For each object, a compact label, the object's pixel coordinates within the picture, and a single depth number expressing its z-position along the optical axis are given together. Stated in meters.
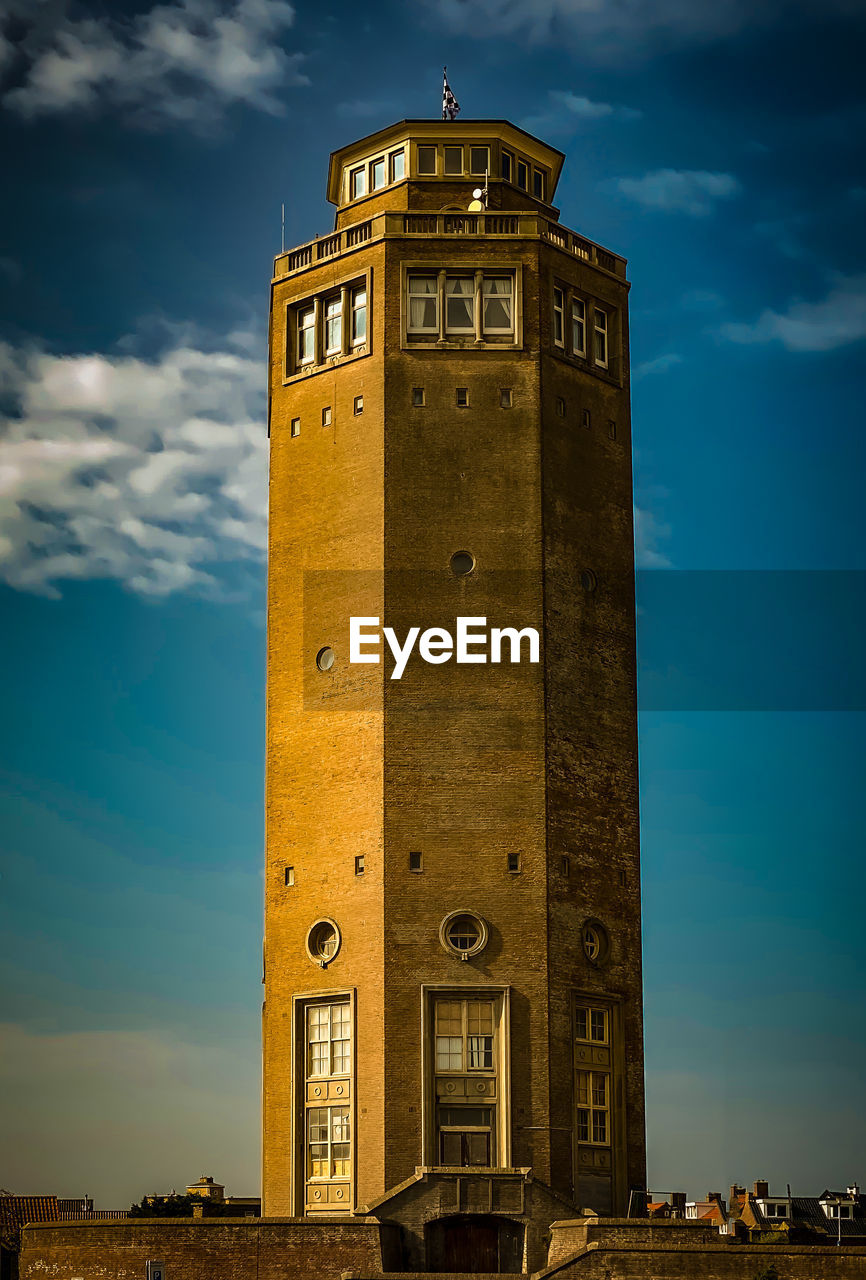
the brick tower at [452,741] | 51.75
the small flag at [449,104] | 63.22
